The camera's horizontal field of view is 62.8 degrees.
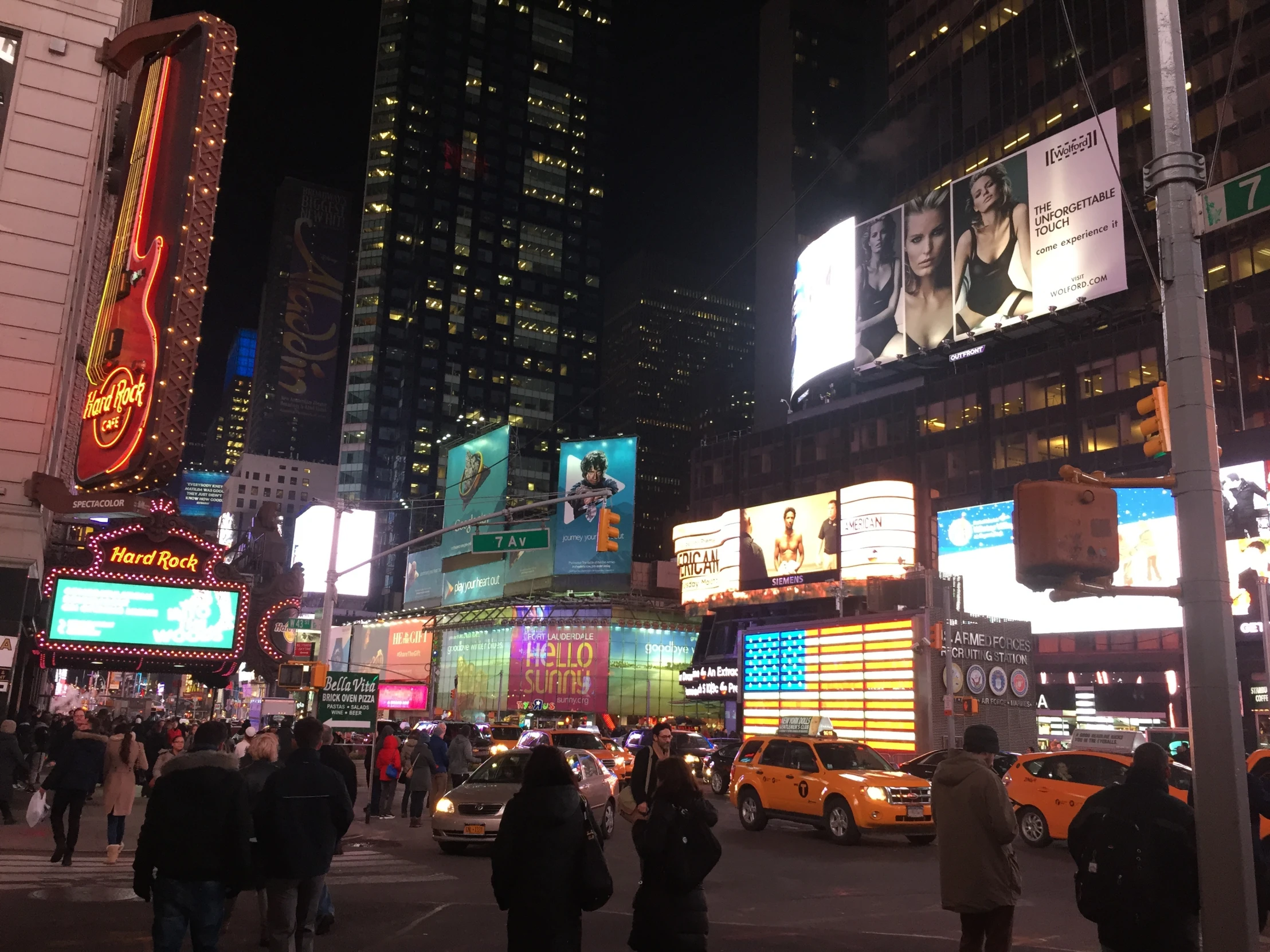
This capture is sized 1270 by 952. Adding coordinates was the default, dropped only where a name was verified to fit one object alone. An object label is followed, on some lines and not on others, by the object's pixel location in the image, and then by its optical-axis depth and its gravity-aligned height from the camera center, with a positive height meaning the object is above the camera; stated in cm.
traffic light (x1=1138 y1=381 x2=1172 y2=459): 783 +209
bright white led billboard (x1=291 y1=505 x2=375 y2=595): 7262 +903
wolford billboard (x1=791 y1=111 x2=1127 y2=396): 4684 +2144
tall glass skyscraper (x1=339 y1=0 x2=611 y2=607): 15450 +6215
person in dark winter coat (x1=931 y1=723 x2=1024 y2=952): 679 -107
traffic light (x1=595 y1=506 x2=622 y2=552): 2227 +326
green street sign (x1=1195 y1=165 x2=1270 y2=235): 641 +307
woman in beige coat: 1417 -163
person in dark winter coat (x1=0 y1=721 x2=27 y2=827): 1677 -157
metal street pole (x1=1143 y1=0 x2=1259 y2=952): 551 +100
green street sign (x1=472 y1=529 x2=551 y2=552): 2734 +356
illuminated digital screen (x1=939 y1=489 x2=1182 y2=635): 5000 +664
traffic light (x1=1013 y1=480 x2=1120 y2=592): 632 +97
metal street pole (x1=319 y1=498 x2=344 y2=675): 2300 +177
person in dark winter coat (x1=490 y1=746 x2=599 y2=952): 540 -96
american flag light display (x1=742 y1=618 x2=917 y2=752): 3034 +24
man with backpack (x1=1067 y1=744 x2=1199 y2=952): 550 -91
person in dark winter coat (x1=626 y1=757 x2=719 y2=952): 574 -115
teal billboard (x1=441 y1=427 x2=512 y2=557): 8669 +1649
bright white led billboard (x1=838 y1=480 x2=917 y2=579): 4984 +742
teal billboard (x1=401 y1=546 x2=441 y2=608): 9800 +908
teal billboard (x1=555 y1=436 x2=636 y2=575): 7512 +1248
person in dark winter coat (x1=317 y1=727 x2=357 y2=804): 1210 -101
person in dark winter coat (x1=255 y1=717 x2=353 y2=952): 746 -112
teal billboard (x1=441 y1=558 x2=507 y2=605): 8719 +786
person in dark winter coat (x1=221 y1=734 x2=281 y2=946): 938 -91
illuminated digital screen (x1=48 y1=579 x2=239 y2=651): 2759 +136
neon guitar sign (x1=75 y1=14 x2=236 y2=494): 2025 +776
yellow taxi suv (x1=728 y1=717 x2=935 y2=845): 1772 -179
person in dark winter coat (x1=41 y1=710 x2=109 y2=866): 1362 -148
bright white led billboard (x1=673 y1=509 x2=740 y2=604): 6031 +753
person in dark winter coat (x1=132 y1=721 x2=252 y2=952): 647 -113
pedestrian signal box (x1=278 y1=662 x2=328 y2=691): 2148 -12
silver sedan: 1555 -193
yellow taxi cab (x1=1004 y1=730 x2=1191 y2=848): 1738 -148
